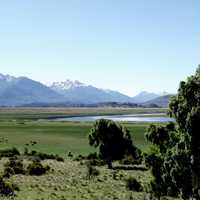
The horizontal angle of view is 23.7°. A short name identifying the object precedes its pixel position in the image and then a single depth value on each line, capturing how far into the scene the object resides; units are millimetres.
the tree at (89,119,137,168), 80875
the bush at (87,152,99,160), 88656
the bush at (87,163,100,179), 65381
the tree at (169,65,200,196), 33272
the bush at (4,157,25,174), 66562
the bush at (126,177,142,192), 54688
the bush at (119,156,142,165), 85250
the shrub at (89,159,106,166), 80688
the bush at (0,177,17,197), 49031
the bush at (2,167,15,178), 60575
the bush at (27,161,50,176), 65750
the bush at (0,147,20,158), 88888
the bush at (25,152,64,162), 85712
